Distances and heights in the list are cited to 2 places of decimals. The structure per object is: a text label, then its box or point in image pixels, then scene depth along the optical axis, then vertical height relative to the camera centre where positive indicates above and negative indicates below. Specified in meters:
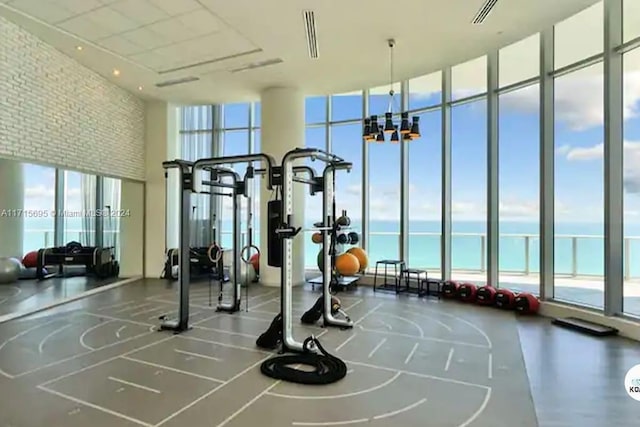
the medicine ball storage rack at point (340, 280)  8.07 -1.36
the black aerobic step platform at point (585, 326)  5.04 -1.46
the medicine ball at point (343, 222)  5.69 -0.11
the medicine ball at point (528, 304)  6.21 -1.38
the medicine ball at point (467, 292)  7.02 -1.36
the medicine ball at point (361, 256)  8.22 -0.86
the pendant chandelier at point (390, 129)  5.82 +1.28
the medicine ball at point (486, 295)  6.70 -1.36
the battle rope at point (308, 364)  3.63 -1.49
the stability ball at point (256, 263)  9.03 -1.11
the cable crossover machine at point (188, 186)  5.00 +0.38
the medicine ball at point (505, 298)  6.45 -1.36
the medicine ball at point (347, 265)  7.82 -0.99
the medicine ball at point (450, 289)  7.25 -1.36
